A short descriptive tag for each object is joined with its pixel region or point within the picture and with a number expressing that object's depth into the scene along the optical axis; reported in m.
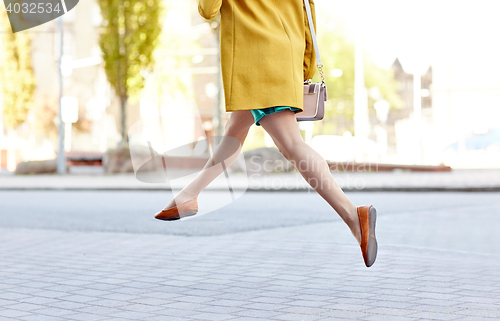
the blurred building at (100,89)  36.66
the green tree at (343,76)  41.69
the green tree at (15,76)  40.03
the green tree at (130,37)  26.94
